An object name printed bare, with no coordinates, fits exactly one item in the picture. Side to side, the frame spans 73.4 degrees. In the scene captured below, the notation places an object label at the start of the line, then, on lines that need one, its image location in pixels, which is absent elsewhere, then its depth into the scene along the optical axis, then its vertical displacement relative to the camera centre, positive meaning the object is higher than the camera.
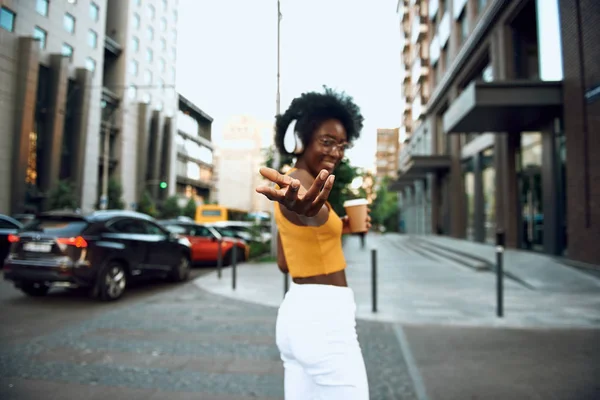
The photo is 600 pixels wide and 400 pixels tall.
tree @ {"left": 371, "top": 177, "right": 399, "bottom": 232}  54.14 +1.44
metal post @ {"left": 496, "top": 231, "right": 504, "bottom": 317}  5.51 -0.81
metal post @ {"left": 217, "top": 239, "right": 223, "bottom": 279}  9.14 -0.90
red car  12.02 -0.47
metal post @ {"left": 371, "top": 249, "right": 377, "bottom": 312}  5.91 -0.91
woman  1.42 -0.26
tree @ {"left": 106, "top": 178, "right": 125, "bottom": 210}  16.97 +1.28
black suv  5.60 -0.50
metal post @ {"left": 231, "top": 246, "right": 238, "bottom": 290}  7.85 -0.84
